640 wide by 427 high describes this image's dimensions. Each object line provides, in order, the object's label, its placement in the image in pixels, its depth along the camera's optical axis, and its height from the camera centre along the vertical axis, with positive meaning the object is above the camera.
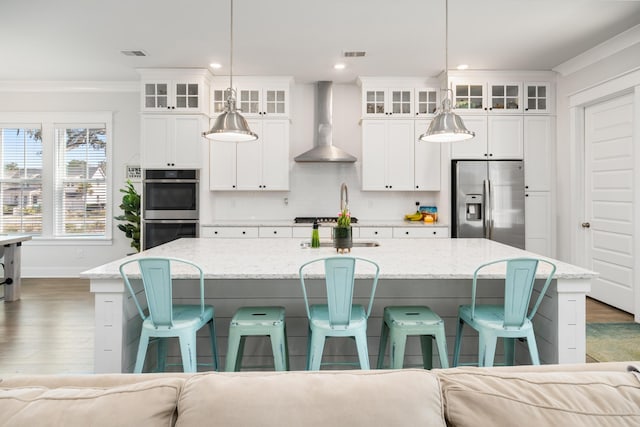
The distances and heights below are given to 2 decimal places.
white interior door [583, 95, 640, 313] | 3.95 +0.19
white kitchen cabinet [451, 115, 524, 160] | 4.89 +0.98
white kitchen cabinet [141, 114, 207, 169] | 4.85 +1.00
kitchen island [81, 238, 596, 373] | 1.99 -0.46
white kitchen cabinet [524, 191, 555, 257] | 4.92 -0.08
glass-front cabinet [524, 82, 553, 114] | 4.92 +1.53
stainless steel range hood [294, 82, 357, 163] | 5.04 +1.14
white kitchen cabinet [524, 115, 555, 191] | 4.93 +0.75
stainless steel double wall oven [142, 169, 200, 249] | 4.79 +0.11
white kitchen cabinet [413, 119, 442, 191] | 5.07 +0.68
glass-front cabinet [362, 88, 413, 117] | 5.10 +1.55
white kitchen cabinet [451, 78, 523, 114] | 4.91 +1.55
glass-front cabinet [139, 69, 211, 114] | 4.83 +1.62
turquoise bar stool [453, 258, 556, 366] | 1.87 -0.50
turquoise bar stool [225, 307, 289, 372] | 1.93 -0.59
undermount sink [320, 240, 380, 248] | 2.97 -0.23
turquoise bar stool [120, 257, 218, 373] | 1.84 -0.49
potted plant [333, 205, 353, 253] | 2.61 -0.12
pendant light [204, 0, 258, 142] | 2.67 +0.66
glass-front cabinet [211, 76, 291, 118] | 5.09 +1.64
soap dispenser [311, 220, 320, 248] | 2.83 -0.17
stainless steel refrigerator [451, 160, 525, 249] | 4.71 +0.19
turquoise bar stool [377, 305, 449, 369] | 1.95 -0.58
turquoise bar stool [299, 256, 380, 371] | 1.82 -0.48
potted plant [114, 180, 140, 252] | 5.14 +0.03
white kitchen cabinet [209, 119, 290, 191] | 5.07 +0.74
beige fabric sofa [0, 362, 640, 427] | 0.87 -0.44
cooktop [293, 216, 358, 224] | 5.08 -0.03
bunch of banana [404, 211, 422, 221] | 5.22 +0.00
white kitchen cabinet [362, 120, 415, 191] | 5.09 +0.84
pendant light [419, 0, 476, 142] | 2.60 +0.62
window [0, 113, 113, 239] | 5.62 +0.52
